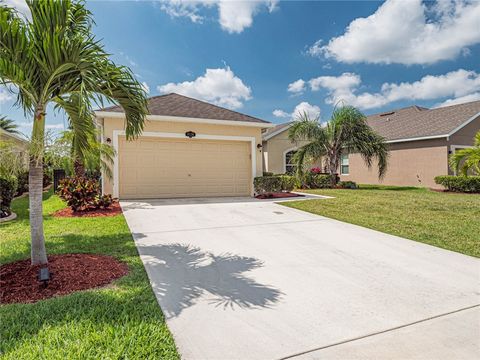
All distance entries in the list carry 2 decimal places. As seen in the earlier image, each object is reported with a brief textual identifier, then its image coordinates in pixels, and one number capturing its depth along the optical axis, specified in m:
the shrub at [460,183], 14.55
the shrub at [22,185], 13.00
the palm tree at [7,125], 25.95
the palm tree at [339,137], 16.52
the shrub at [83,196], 8.20
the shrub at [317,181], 17.41
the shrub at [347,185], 17.22
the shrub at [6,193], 8.58
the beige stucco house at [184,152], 11.12
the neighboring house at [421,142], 16.66
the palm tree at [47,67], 3.25
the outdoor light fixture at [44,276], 3.26
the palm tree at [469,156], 9.06
